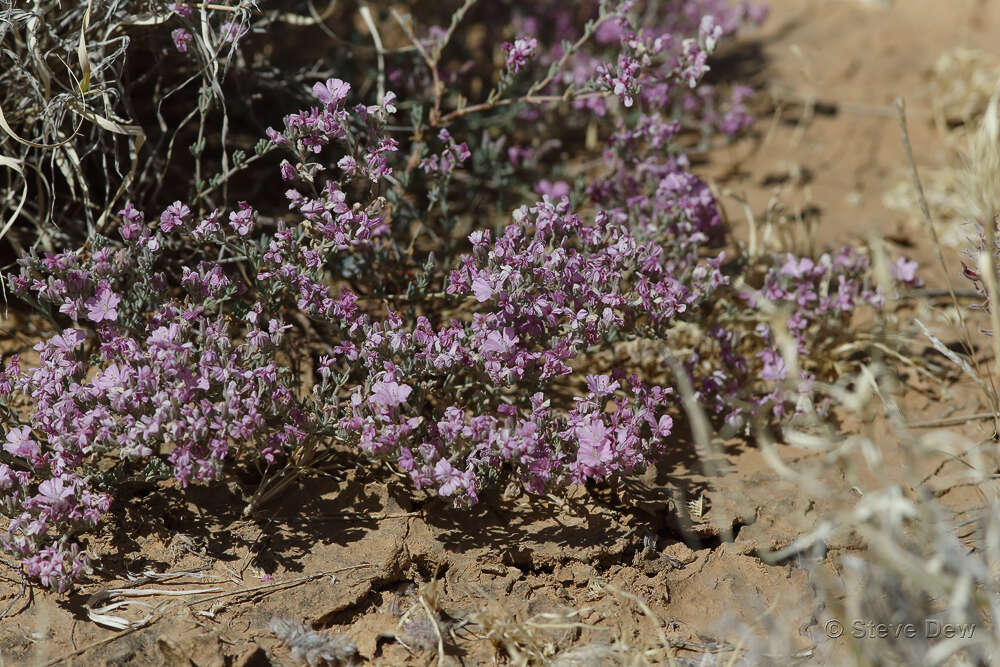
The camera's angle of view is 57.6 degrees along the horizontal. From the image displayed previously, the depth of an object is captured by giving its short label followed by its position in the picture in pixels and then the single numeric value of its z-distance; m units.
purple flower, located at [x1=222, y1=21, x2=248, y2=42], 3.05
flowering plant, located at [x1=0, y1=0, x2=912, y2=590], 2.73
